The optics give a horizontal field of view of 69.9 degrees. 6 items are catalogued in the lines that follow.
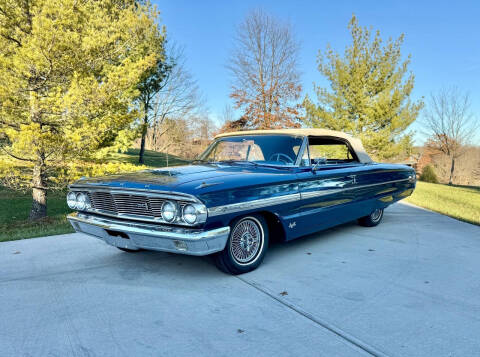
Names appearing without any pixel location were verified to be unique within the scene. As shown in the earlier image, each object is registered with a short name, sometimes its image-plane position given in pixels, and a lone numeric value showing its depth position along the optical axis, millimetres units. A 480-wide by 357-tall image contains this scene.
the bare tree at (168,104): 20581
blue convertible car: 2883
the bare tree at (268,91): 19359
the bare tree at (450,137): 26797
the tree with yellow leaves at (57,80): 6180
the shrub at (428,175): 24184
